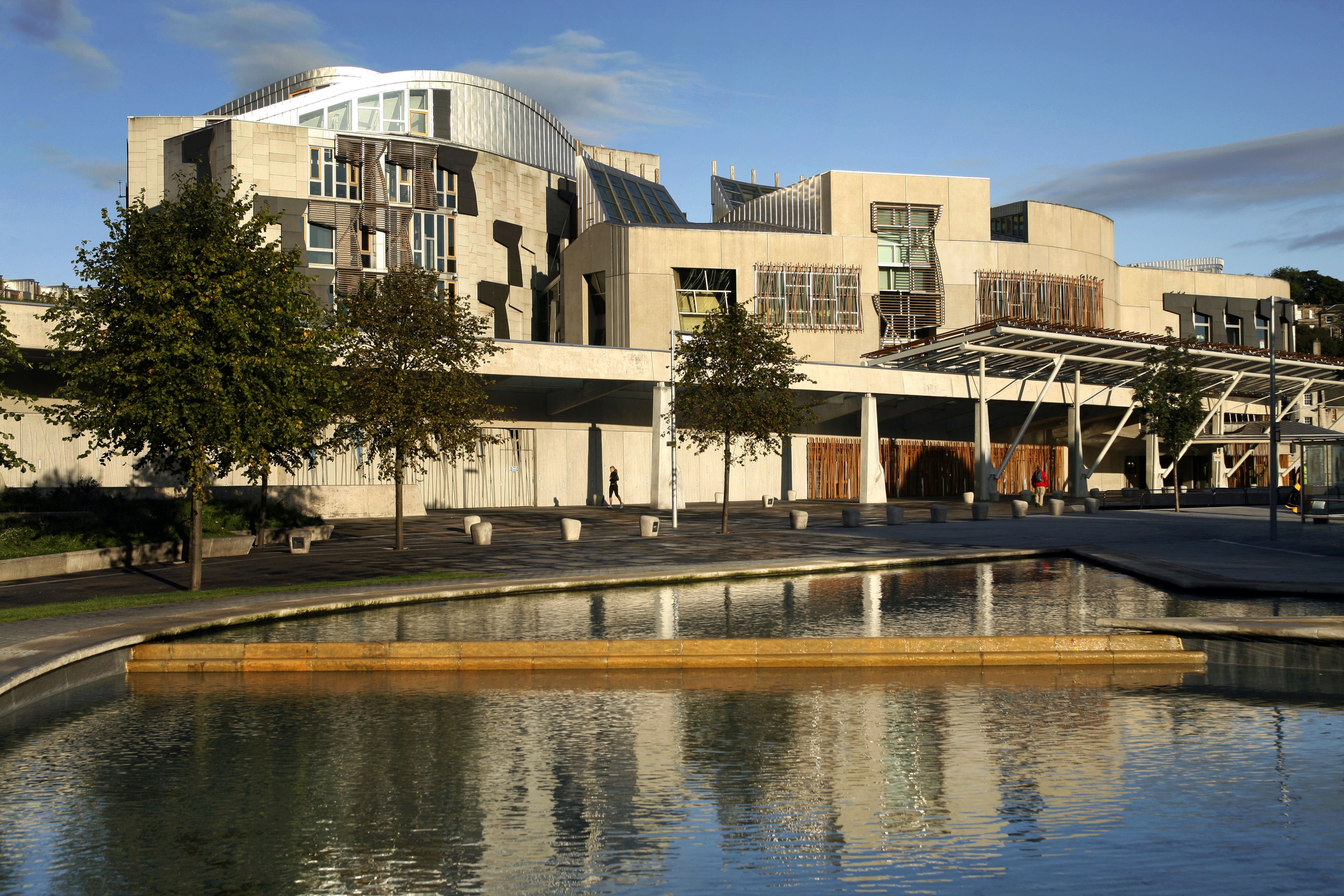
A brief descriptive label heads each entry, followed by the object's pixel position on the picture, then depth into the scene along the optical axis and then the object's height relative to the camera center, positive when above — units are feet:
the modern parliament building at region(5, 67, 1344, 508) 155.94 +31.20
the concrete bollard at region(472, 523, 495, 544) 92.84 -4.33
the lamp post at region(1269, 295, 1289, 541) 88.12 +1.45
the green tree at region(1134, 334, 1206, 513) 145.28 +9.12
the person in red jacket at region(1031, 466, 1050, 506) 158.61 -1.41
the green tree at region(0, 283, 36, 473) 60.13 +5.60
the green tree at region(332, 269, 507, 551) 90.53 +9.11
